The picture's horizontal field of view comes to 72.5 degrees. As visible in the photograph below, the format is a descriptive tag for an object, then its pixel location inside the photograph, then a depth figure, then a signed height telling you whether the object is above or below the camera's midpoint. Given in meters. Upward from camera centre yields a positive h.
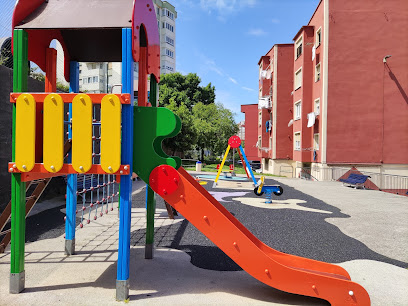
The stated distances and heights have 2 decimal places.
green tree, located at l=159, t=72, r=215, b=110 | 43.34 +9.51
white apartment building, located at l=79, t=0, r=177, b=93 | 61.94 +25.73
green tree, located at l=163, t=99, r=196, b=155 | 33.66 +1.10
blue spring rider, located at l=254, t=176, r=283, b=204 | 10.68 -1.63
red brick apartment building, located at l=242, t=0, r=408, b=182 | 20.44 +4.68
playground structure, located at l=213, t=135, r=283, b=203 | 10.69 -1.64
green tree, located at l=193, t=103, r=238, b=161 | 41.41 +3.74
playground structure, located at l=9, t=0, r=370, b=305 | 3.51 -0.09
